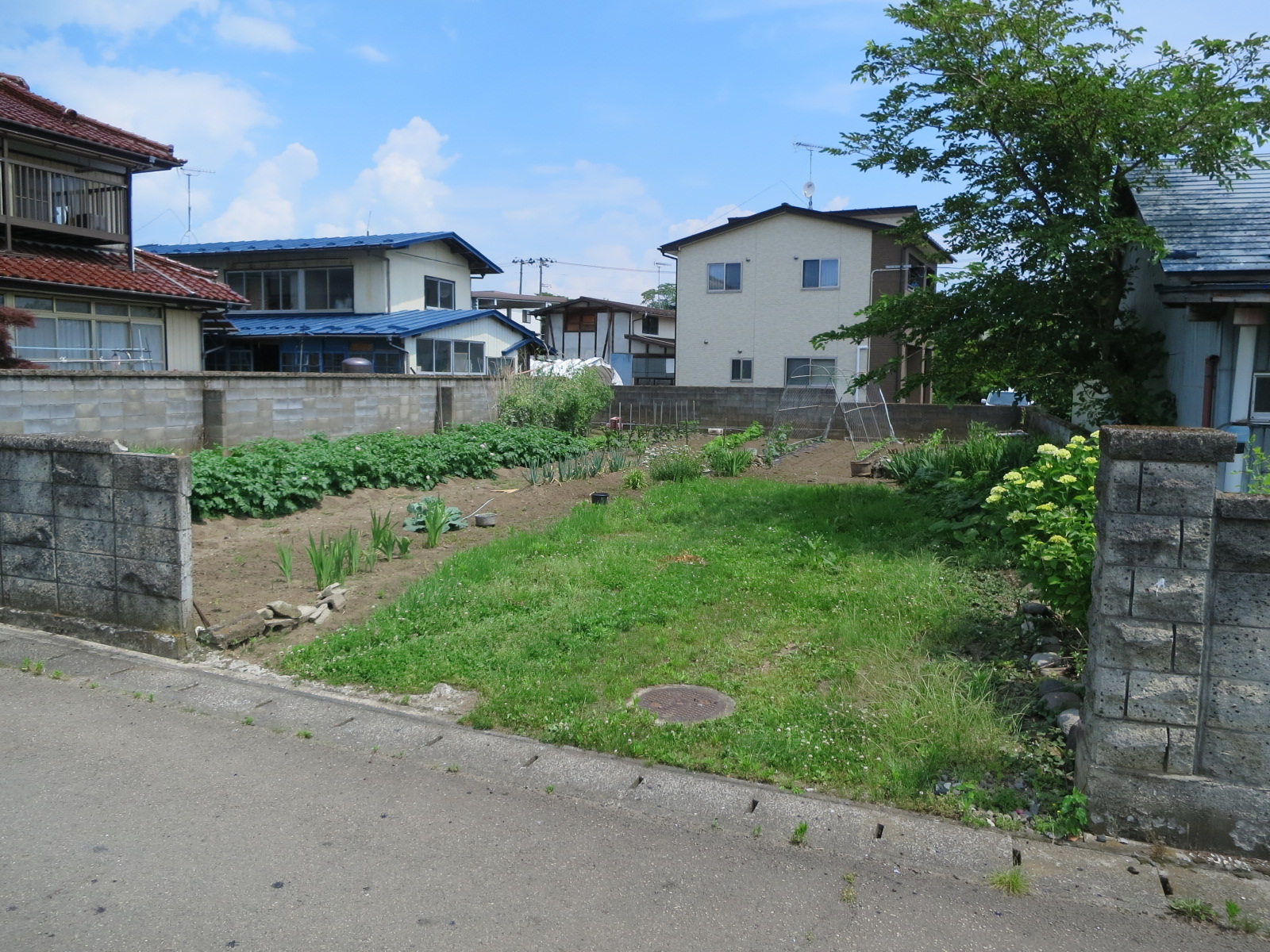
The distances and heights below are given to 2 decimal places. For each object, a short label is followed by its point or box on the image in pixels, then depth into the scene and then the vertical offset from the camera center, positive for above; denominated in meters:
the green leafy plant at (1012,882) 3.53 -1.82
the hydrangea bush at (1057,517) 5.12 -0.71
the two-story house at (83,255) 17.36 +2.69
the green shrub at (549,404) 18.89 -0.19
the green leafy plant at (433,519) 9.16 -1.31
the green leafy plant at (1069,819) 3.90 -1.74
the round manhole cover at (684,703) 5.13 -1.73
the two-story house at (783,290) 27.91 +3.29
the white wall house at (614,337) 37.38 +2.30
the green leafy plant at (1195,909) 3.36 -1.82
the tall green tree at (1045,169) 9.37 +2.46
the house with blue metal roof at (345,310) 26.86 +2.46
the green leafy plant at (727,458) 14.16 -0.95
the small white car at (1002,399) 30.83 +0.02
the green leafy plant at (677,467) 13.43 -1.04
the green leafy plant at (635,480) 12.95 -1.18
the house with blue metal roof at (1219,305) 8.32 +0.88
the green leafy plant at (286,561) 7.53 -1.38
